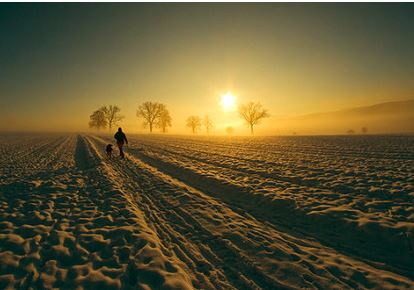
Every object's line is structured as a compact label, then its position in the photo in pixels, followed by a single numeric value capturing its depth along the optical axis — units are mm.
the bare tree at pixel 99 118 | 105938
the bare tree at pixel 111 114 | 105875
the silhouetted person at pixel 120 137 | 19844
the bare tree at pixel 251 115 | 79500
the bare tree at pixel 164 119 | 95869
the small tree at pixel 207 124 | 115231
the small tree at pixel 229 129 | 127738
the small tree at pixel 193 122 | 110688
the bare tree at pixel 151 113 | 93750
